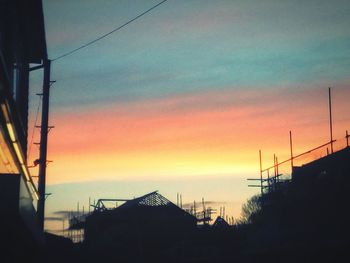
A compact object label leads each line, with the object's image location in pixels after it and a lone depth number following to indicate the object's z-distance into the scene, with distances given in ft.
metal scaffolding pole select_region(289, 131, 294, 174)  103.66
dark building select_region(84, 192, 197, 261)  136.87
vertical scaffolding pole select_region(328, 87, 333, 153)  85.83
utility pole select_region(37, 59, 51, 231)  52.95
